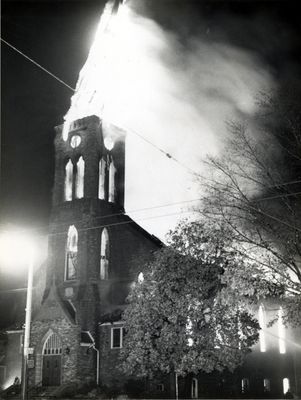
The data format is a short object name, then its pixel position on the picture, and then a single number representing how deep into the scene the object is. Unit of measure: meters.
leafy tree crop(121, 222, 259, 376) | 27.78
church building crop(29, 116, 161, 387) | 35.44
